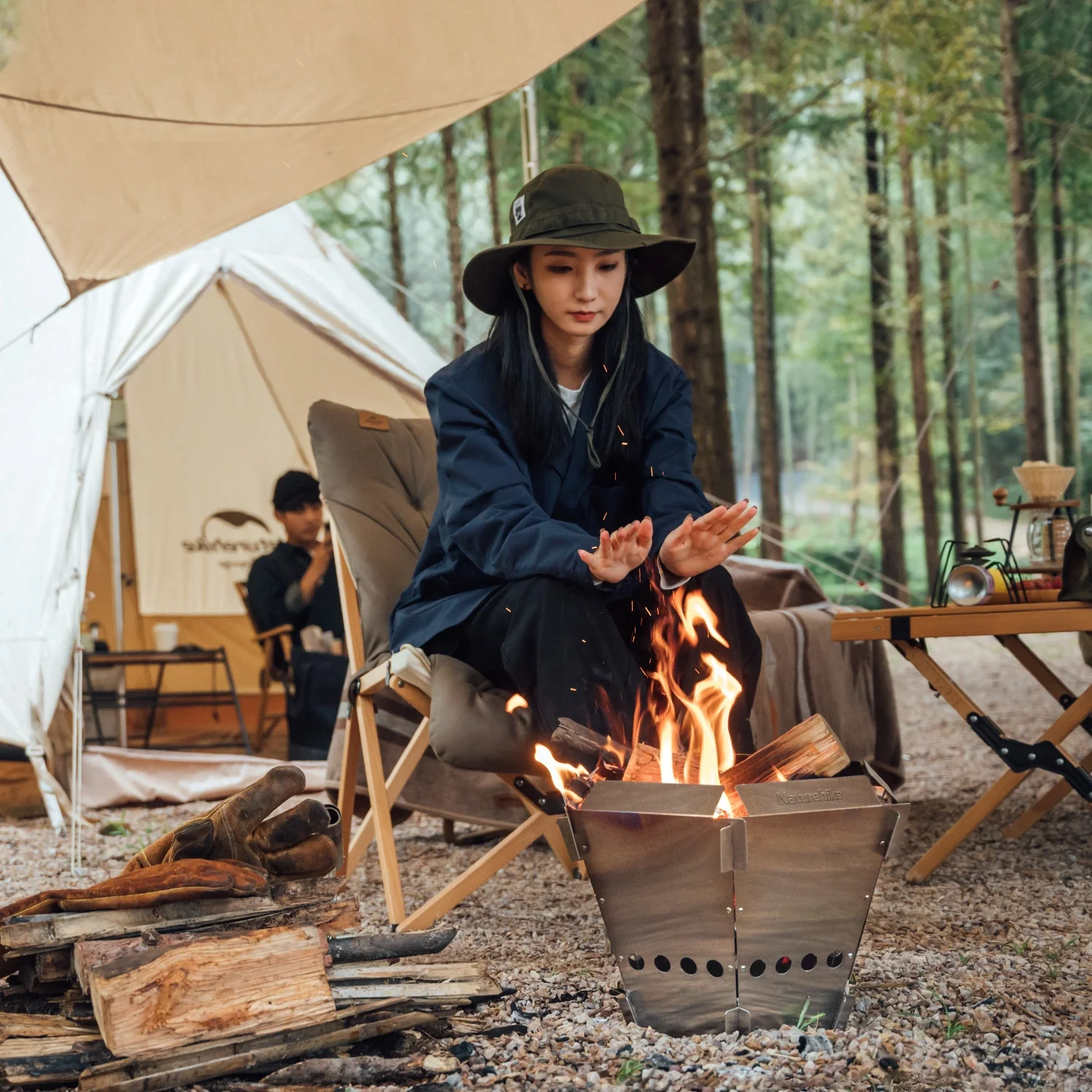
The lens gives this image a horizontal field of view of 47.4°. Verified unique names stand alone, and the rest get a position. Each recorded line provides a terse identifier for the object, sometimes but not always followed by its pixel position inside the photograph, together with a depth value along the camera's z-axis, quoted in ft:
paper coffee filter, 9.35
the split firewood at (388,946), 5.99
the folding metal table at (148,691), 16.08
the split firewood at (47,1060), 4.98
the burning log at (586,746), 5.91
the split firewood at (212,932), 5.38
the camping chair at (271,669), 17.83
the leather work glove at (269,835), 6.33
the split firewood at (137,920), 5.52
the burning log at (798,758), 5.65
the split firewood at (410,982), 5.66
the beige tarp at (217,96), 8.76
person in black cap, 16.81
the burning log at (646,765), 5.88
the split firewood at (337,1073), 4.99
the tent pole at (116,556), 20.06
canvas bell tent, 13.28
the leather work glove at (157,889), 5.70
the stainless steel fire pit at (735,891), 5.11
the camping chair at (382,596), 7.71
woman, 6.49
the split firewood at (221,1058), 4.82
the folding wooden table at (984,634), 8.38
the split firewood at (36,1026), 5.29
